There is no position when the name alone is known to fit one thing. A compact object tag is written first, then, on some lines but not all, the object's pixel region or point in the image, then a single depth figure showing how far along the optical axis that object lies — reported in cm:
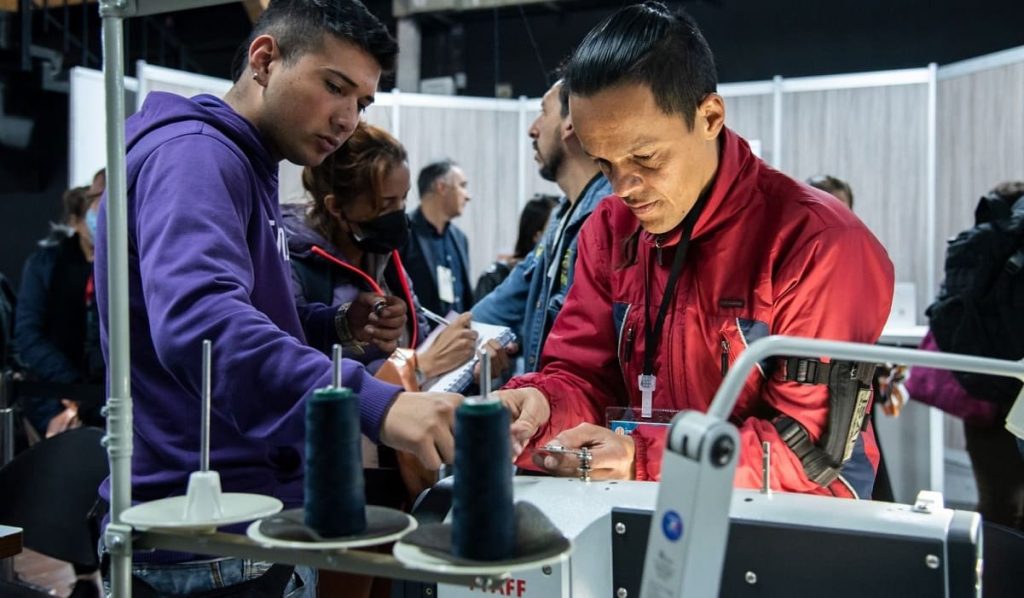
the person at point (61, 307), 423
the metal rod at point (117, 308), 99
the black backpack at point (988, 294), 332
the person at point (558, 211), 254
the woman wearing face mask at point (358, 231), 234
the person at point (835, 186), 394
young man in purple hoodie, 107
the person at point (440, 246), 434
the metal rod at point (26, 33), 579
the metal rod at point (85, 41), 631
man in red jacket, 137
